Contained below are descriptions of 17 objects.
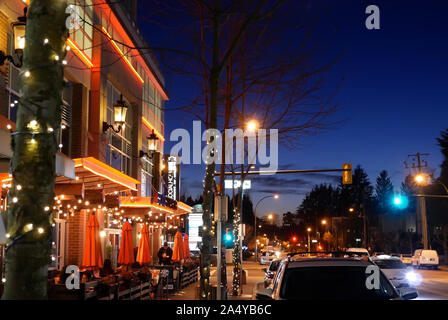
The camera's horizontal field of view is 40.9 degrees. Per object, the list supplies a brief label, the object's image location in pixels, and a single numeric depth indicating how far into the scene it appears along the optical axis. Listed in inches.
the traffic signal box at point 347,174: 1074.1
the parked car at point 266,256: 2038.6
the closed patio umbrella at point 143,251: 899.3
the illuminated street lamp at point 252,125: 859.4
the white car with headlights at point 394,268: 887.7
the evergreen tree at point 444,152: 2448.5
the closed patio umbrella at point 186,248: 1256.6
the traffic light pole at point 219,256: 510.2
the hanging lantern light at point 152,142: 1067.3
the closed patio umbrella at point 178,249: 1104.8
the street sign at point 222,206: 547.2
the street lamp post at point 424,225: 2122.3
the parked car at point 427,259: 1899.6
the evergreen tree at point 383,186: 5320.9
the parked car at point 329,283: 320.8
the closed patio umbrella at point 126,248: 799.1
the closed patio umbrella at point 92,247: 673.0
